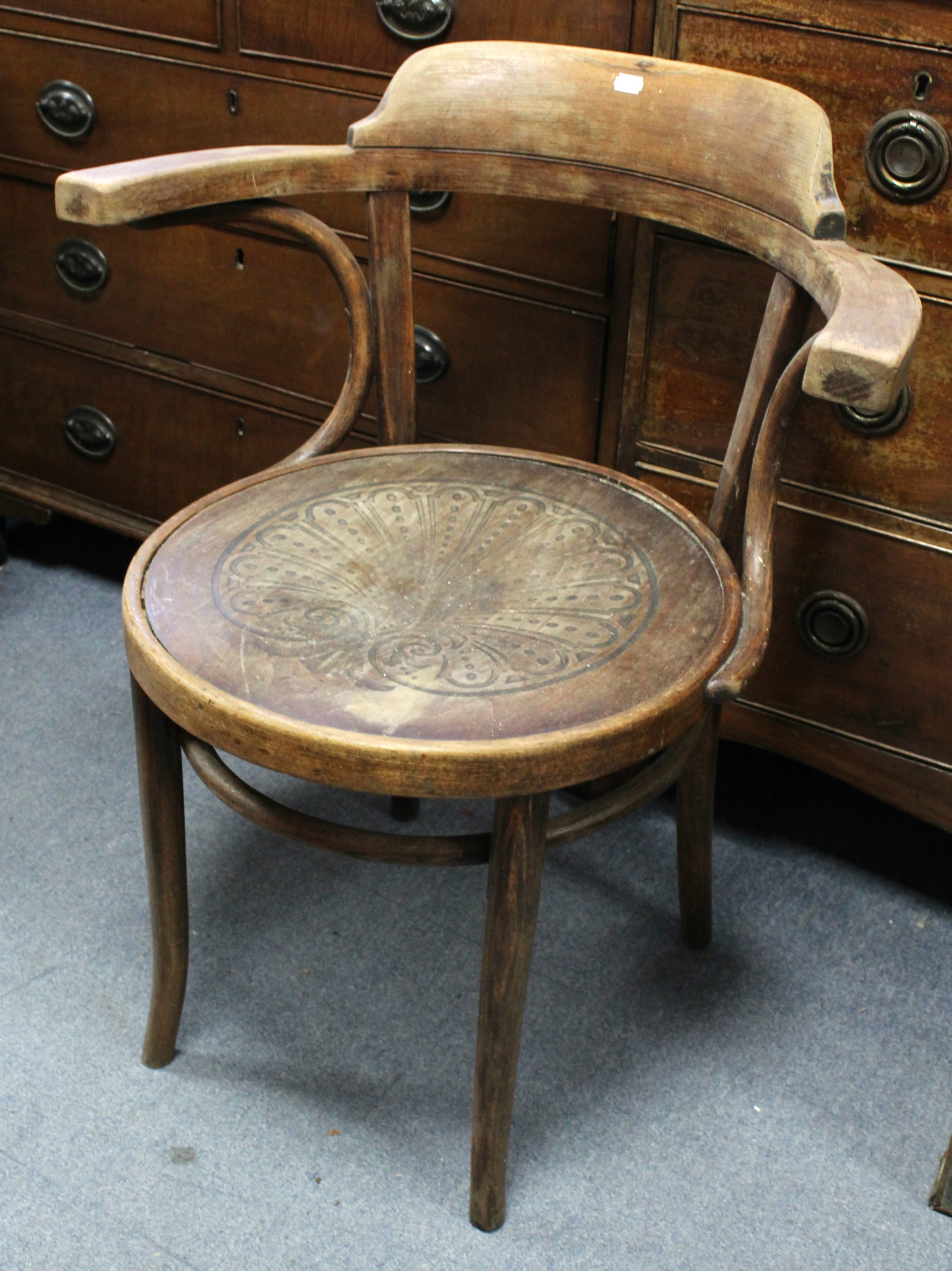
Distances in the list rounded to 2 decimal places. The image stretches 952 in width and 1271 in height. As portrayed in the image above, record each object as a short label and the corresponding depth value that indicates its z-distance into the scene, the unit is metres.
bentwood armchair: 1.00
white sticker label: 1.25
